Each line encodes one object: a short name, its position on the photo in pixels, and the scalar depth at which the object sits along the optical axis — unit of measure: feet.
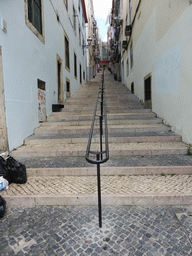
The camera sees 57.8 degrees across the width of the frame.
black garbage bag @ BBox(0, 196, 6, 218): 7.20
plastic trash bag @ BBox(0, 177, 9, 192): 8.58
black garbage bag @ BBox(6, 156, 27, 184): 9.34
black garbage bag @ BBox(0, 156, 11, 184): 9.20
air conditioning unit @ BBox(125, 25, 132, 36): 36.92
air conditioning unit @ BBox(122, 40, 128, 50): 46.43
